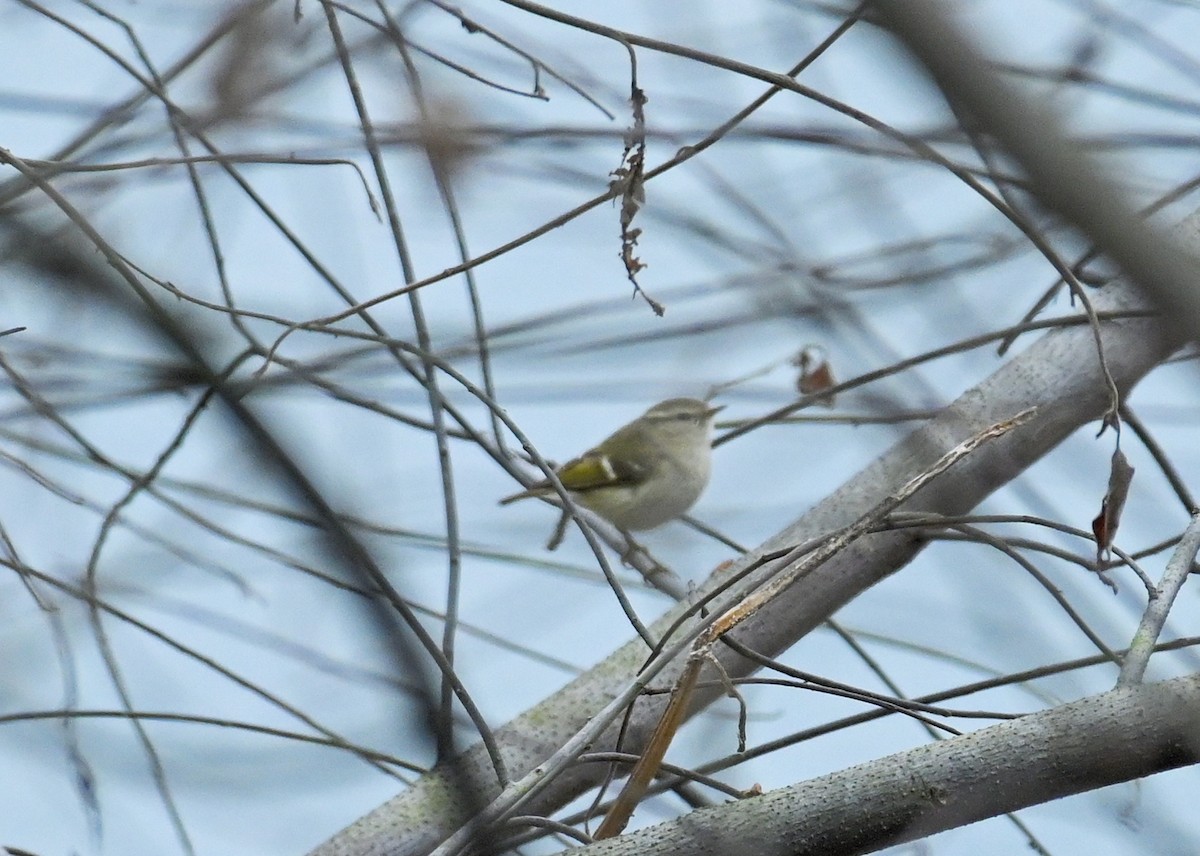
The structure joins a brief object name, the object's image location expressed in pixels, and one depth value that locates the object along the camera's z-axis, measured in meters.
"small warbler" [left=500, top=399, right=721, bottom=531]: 10.62
